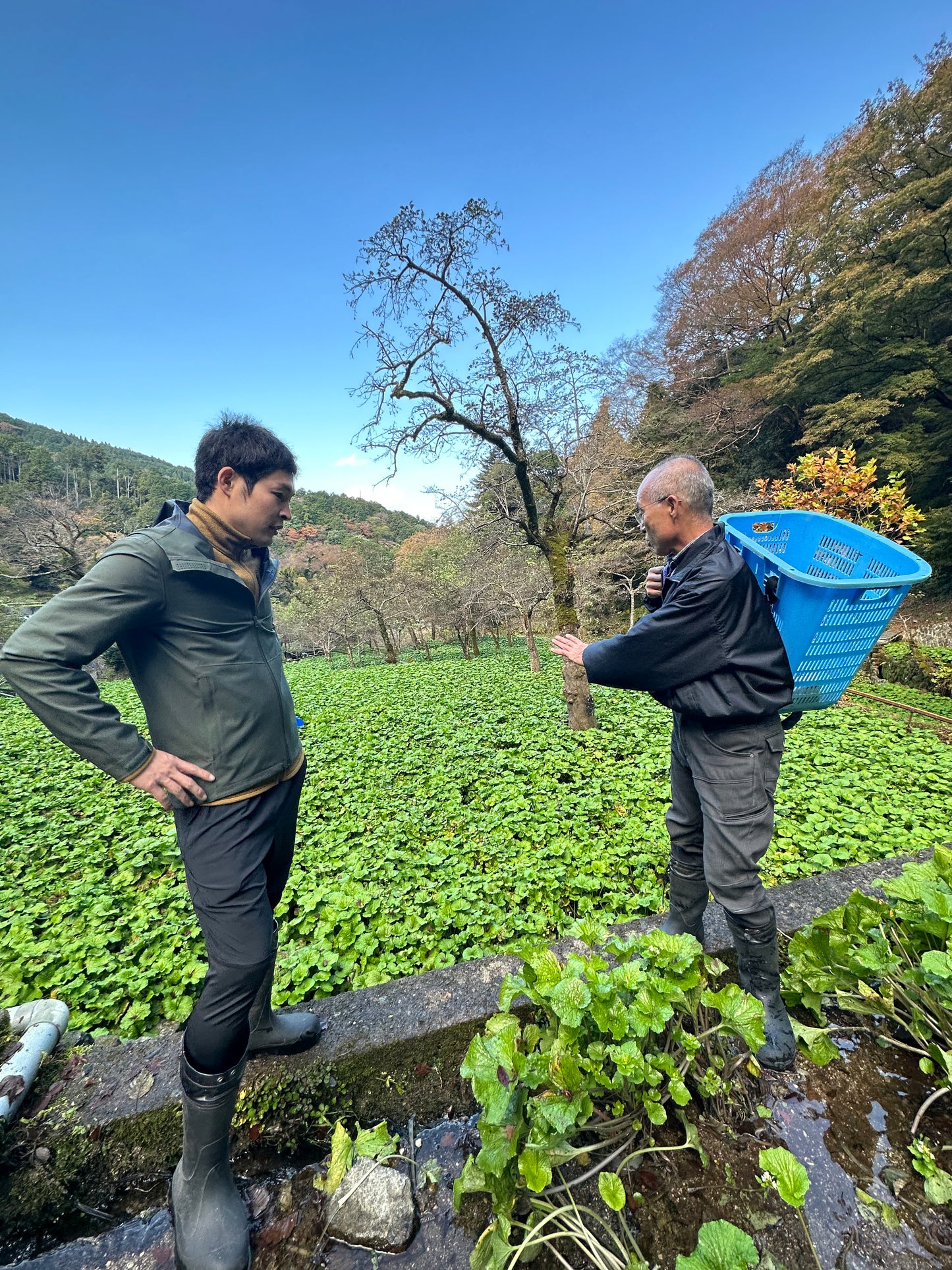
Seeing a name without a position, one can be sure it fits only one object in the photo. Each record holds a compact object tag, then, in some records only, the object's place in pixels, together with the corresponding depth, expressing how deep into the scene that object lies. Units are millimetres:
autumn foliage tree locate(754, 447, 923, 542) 7141
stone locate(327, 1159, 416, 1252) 1160
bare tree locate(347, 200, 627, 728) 5043
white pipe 1279
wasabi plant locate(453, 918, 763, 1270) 1087
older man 1464
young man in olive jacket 1129
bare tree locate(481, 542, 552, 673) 10625
